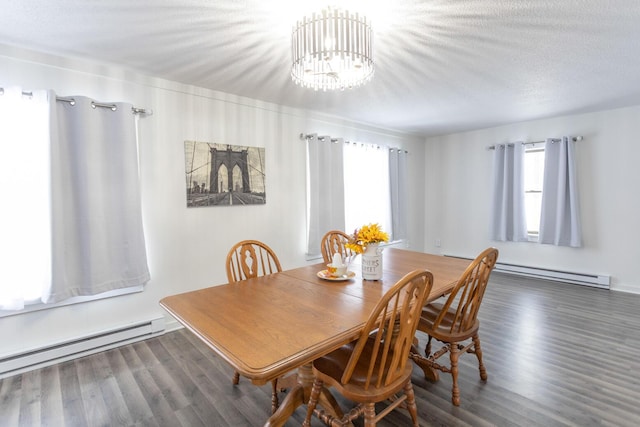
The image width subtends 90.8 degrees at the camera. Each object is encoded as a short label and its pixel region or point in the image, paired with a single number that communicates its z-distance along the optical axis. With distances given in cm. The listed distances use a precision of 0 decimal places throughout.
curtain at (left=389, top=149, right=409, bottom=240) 503
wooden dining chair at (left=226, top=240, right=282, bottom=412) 212
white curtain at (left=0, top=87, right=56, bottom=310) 219
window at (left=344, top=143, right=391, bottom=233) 453
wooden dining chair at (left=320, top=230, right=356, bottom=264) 284
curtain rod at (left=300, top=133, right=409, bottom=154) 391
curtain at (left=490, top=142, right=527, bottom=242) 464
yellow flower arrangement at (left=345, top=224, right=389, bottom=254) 201
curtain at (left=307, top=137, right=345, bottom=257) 395
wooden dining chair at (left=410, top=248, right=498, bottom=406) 182
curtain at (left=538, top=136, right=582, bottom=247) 418
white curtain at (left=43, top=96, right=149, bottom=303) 234
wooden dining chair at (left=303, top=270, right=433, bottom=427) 132
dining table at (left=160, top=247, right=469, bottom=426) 116
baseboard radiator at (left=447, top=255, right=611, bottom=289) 411
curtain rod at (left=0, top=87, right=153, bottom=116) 225
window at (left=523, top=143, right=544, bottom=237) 464
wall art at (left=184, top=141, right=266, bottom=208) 307
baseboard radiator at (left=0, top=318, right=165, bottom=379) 226
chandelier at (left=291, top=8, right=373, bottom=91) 163
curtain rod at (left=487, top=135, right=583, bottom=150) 419
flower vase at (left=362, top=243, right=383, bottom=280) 205
